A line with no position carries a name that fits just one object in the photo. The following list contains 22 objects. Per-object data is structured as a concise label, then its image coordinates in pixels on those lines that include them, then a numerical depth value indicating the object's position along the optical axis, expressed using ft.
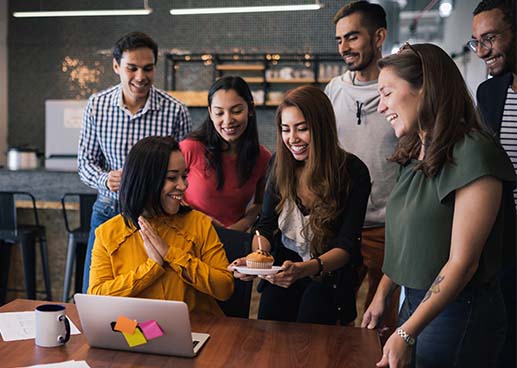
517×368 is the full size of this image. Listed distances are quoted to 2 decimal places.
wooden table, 4.99
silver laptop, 4.92
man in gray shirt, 8.43
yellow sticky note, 4.99
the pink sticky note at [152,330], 4.97
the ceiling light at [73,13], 20.87
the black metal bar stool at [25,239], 13.29
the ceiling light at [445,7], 20.12
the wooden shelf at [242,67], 21.85
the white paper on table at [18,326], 5.51
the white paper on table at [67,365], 4.85
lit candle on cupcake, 7.22
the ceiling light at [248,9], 19.00
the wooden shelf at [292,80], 21.50
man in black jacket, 7.32
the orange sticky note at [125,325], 4.97
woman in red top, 8.59
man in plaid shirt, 9.53
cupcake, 6.30
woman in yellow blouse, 6.32
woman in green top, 4.79
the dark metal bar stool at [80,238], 12.83
